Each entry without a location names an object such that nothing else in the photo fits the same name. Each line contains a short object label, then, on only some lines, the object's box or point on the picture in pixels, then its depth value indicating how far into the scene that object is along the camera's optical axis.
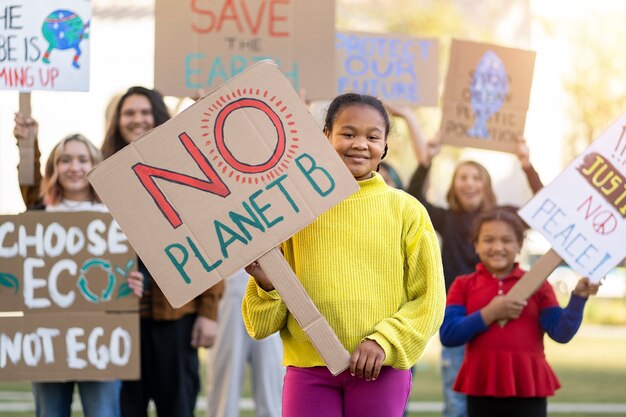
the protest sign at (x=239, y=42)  9.12
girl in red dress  7.39
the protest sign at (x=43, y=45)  7.94
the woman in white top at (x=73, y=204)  7.56
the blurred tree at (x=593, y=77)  34.08
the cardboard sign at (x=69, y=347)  7.41
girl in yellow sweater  5.42
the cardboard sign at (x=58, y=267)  7.52
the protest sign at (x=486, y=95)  9.81
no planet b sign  5.46
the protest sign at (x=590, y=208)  7.17
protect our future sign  10.45
